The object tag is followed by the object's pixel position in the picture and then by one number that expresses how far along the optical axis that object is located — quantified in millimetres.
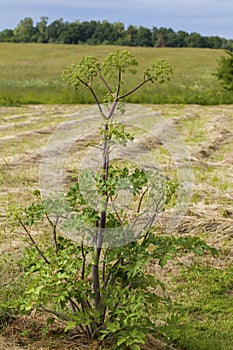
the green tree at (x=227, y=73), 20609
